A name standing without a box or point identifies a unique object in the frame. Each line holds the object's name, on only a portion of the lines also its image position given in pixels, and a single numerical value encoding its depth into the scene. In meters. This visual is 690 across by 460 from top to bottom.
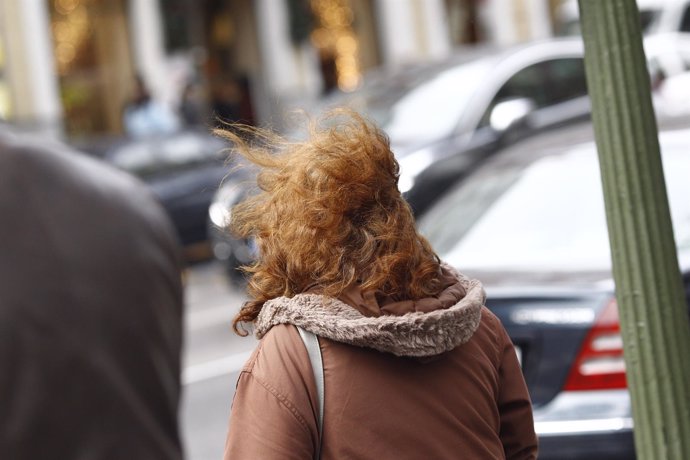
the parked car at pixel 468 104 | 18.12
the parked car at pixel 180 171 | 29.97
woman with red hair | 4.46
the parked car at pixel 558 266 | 8.81
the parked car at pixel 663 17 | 34.62
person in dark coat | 3.14
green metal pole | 5.42
